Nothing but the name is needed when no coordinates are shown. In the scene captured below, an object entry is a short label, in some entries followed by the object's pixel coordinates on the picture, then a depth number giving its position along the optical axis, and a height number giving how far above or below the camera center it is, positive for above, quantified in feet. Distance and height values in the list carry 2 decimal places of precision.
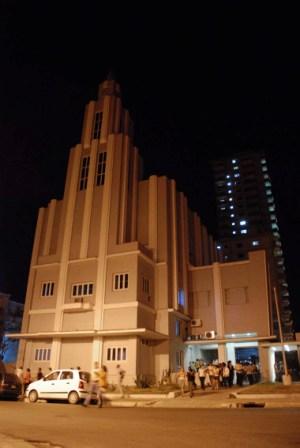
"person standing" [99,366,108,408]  53.42 -0.07
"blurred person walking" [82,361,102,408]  52.95 -1.26
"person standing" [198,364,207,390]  75.05 +0.94
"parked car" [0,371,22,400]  63.36 -1.38
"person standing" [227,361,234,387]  82.91 +1.21
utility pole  70.43 +0.33
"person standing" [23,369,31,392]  73.97 -0.30
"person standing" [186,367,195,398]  62.81 +0.39
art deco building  92.84 +24.83
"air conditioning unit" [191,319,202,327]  111.55 +15.32
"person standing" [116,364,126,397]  70.15 -1.56
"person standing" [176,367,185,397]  68.09 +0.29
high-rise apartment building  289.74 +130.04
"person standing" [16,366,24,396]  75.19 +0.77
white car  58.23 -1.26
